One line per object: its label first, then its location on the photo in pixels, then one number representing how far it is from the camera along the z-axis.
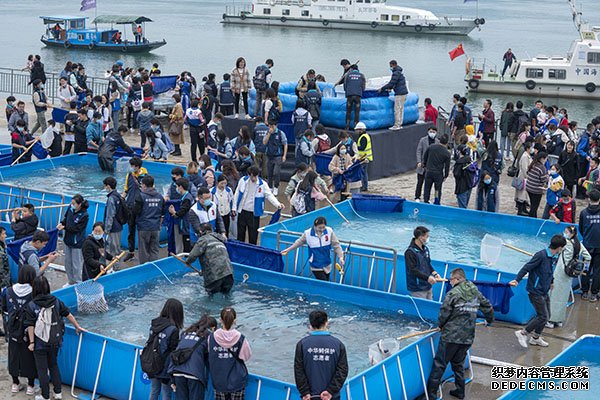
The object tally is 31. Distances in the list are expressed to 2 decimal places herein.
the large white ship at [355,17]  91.00
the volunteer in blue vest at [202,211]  15.03
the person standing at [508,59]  56.56
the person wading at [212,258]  13.41
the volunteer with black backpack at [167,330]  10.46
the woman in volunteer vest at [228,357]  10.15
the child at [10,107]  21.97
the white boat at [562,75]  49.28
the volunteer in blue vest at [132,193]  15.50
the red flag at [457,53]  37.47
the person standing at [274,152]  19.73
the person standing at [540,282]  12.91
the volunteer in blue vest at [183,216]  15.65
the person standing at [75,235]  14.24
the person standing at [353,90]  22.27
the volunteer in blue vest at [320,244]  13.78
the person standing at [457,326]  11.18
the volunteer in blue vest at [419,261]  12.56
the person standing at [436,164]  19.33
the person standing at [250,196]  16.38
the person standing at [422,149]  20.23
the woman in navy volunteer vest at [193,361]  10.25
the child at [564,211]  16.70
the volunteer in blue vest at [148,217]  15.33
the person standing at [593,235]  14.76
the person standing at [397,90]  22.70
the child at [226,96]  26.36
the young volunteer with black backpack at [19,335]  11.11
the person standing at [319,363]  9.66
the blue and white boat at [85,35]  65.75
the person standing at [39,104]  25.22
